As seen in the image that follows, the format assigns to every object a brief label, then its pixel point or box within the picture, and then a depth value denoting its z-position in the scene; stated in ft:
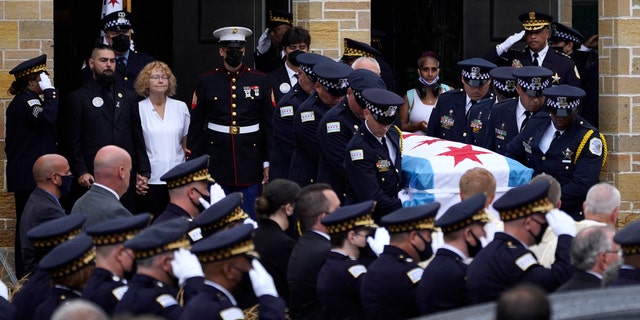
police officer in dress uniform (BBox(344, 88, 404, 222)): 65.41
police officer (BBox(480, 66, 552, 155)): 74.49
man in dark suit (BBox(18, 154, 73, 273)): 64.15
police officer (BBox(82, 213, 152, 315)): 49.19
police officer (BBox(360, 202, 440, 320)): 51.72
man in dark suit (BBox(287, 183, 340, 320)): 56.18
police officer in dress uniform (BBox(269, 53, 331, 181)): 73.67
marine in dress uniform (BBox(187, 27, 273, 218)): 79.77
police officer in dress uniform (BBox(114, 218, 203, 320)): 47.44
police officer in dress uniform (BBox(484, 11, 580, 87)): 83.56
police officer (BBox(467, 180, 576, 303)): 50.14
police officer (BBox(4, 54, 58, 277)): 77.30
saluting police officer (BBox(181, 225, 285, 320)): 46.01
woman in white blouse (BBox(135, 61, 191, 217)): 78.69
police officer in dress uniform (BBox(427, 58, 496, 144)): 79.71
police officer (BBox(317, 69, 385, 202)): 67.26
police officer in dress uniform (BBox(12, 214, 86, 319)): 52.29
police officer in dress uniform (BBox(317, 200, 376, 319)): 53.57
